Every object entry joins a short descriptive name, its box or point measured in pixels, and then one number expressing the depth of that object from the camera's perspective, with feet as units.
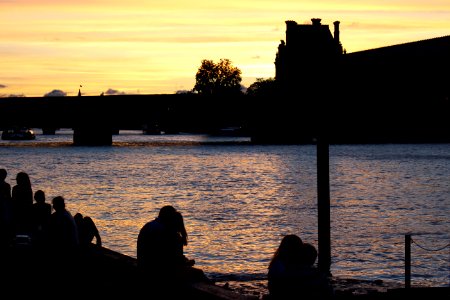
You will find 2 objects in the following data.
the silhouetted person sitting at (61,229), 58.03
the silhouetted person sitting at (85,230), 69.10
